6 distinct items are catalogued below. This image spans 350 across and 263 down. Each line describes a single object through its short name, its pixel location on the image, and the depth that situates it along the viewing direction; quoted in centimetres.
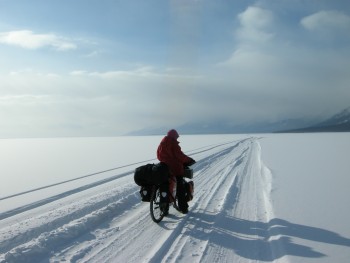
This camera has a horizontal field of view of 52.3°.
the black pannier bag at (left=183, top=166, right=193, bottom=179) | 800
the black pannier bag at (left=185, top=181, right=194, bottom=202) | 780
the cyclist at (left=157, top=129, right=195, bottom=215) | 764
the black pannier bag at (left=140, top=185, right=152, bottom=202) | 739
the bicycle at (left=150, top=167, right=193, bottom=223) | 703
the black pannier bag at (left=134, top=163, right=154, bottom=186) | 715
